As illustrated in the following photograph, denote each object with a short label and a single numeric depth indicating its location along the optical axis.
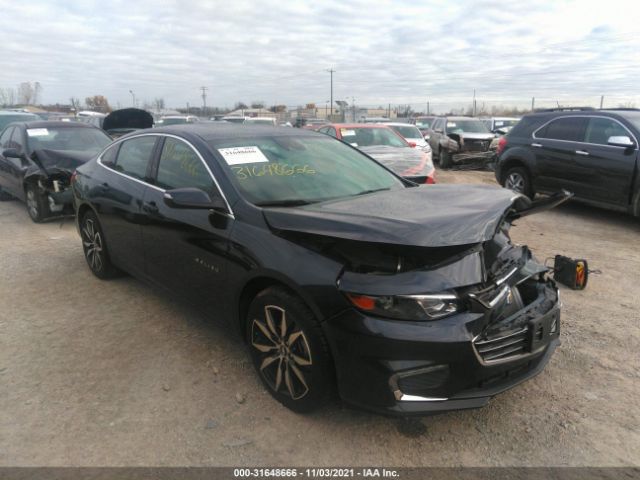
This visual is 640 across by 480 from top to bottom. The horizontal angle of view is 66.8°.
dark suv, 7.14
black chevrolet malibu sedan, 2.38
